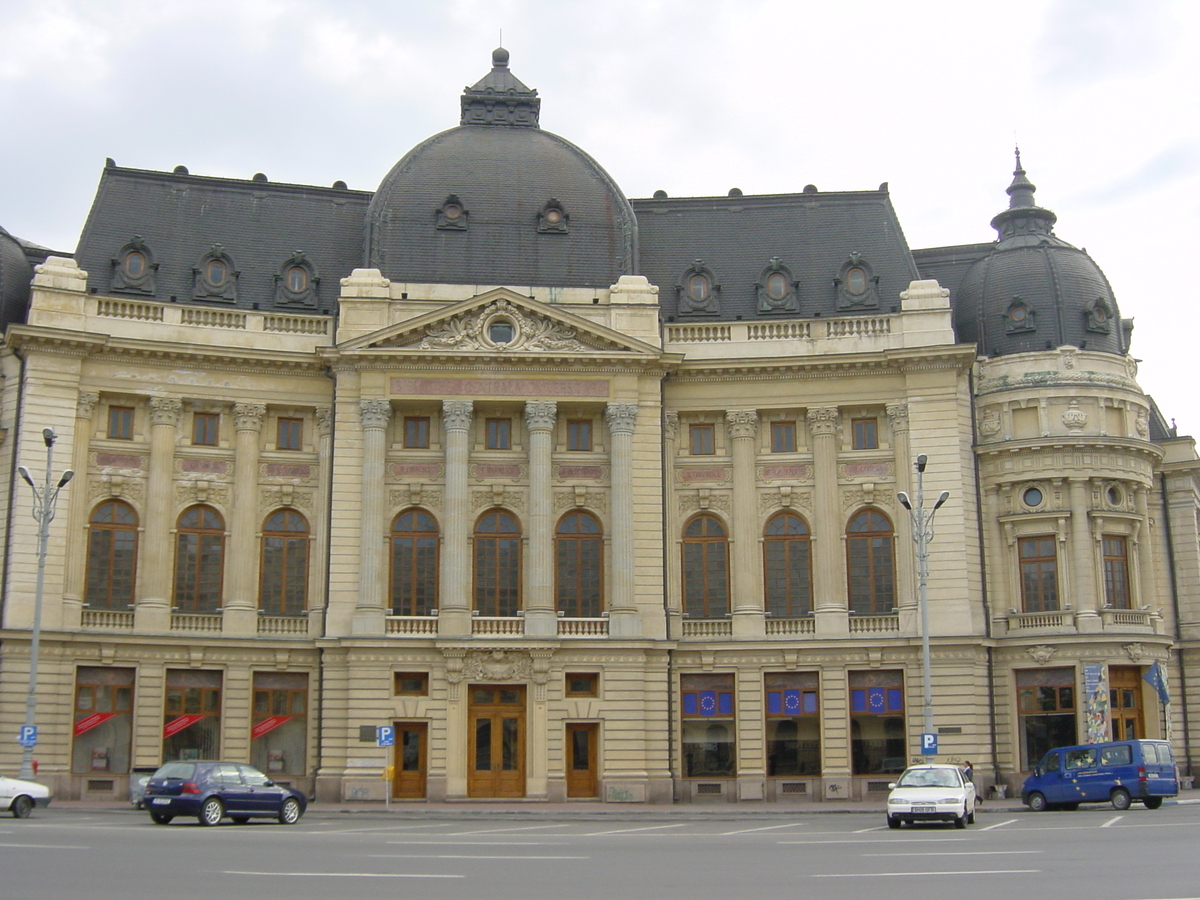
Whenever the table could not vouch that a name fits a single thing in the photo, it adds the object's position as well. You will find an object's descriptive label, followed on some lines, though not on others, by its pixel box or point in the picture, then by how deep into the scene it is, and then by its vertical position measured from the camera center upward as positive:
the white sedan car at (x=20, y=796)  34.72 -1.52
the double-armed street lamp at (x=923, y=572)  44.78 +4.92
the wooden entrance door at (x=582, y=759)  50.50 -1.02
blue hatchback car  32.91 -1.42
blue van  42.28 -1.49
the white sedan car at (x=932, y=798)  33.25 -1.62
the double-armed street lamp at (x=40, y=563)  43.86 +5.24
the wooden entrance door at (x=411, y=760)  49.97 -1.00
